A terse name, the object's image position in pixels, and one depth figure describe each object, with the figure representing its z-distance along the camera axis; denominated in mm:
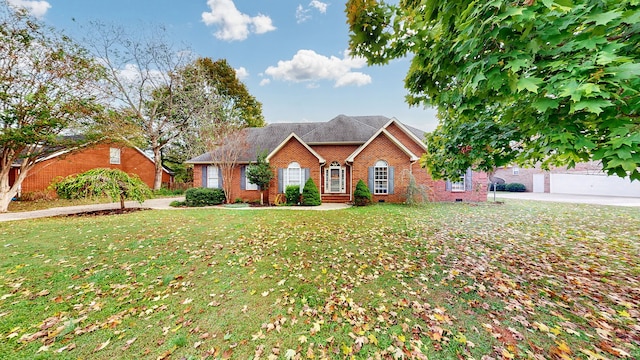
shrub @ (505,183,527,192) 26094
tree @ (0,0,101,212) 10391
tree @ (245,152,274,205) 14356
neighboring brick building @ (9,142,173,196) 16730
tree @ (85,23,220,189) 19562
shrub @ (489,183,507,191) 26706
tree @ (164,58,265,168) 23984
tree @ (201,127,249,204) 15289
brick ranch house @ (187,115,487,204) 14273
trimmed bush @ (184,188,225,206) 14586
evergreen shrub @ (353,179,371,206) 13625
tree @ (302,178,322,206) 14016
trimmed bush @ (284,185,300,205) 14477
